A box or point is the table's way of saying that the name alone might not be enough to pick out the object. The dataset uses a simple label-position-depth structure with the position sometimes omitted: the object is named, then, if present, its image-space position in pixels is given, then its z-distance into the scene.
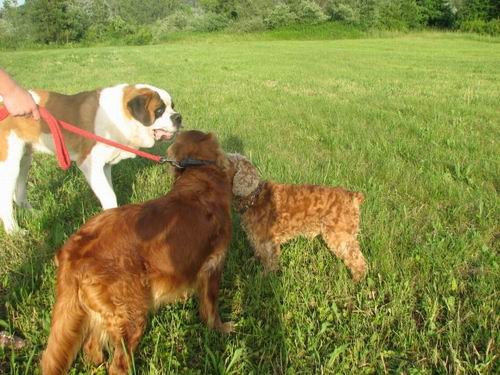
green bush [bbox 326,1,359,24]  49.94
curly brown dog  3.78
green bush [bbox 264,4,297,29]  52.00
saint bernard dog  4.40
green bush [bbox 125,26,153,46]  48.59
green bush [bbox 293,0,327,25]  51.72
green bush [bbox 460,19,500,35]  42.17
